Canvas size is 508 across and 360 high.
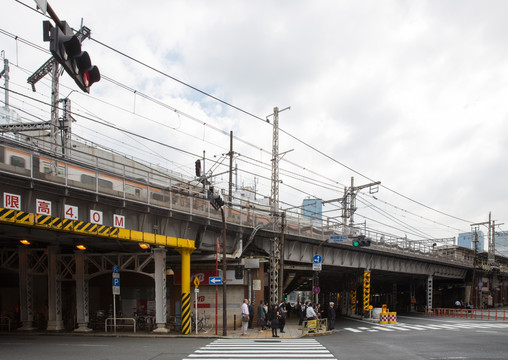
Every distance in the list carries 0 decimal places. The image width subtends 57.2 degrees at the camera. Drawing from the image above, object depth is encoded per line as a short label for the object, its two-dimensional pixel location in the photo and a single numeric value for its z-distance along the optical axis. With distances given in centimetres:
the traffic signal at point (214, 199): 2175
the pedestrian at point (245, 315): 2322
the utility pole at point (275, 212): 2902
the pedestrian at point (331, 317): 2689
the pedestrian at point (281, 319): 2467
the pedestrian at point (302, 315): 3039
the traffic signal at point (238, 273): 2467
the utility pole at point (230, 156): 3366
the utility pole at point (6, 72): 3197
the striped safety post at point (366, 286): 4257
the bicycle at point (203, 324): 2556
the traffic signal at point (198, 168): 2714
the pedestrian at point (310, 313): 2553
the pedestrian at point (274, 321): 2283
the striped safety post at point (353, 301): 4925
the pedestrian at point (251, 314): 2612
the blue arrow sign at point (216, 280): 2388
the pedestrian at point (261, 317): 2666
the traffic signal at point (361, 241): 2878
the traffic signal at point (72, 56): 704
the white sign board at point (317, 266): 2842
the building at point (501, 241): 18099
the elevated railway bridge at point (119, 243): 1748
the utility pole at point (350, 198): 5019
